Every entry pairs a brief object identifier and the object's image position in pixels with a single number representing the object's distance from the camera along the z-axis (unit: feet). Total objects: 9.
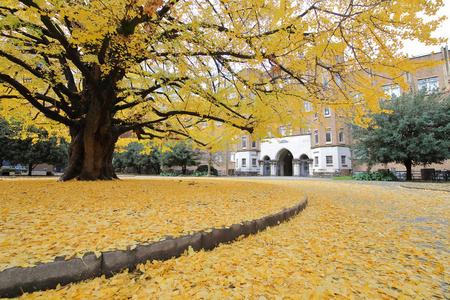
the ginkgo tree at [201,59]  15.85
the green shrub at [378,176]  62.95
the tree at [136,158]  111.04
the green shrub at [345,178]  71.51
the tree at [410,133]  53.26
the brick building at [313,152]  85.46
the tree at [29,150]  65.21
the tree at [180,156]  101.65
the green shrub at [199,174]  110.11
